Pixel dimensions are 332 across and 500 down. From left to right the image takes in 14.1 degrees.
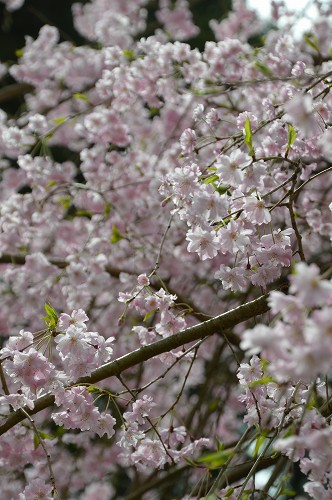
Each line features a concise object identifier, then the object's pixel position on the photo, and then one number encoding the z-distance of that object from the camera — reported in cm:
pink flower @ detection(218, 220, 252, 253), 100
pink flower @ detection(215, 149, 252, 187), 97
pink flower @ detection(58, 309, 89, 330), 102
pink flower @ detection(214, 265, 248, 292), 105
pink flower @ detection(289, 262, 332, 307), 79
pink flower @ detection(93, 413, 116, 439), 105
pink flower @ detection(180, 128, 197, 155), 112
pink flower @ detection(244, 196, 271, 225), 99
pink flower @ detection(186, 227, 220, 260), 101
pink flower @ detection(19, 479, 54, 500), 106
